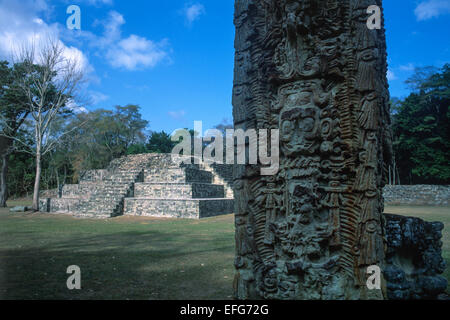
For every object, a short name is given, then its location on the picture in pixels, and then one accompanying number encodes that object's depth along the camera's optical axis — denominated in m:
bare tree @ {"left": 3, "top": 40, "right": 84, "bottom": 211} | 16.02
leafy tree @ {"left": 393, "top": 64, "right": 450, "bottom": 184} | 21.53
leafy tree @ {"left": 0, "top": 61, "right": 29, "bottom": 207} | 16.75
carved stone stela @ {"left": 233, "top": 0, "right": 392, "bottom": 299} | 2.96
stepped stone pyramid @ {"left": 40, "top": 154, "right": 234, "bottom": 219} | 13.91
